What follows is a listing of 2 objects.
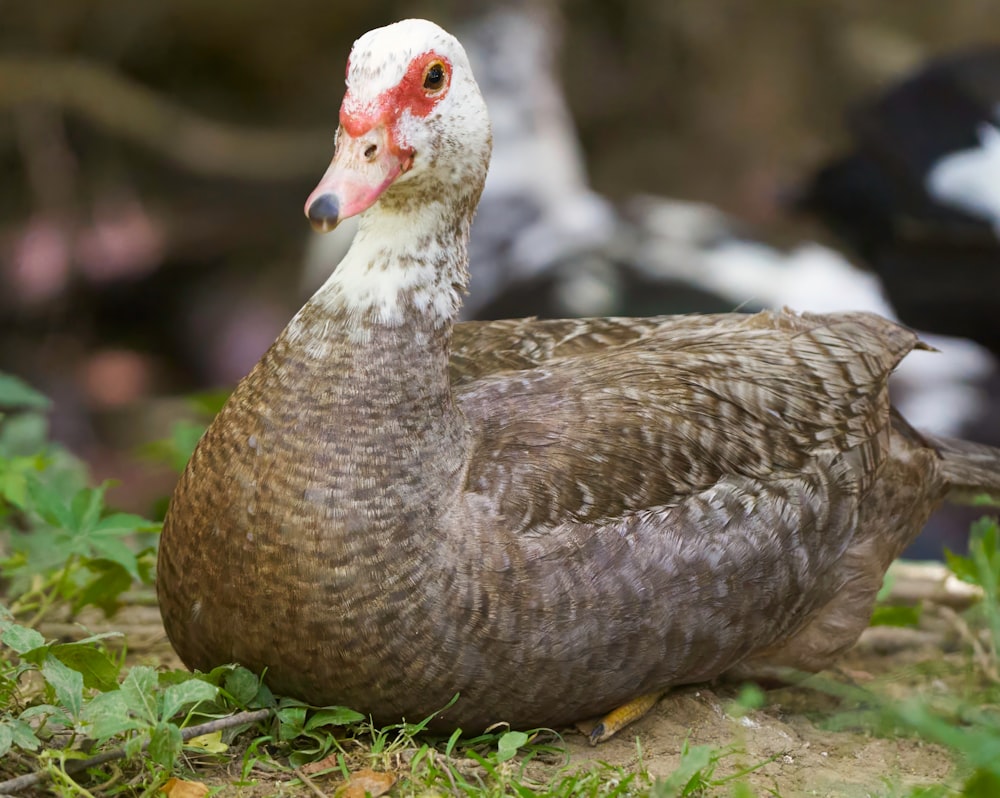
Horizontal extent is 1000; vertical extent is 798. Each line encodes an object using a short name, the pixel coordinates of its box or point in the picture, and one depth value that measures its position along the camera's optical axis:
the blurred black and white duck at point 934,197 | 11.10
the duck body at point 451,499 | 5.86
